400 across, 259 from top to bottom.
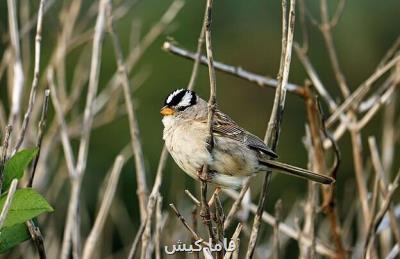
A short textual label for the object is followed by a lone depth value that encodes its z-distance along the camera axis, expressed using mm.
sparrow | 5211
